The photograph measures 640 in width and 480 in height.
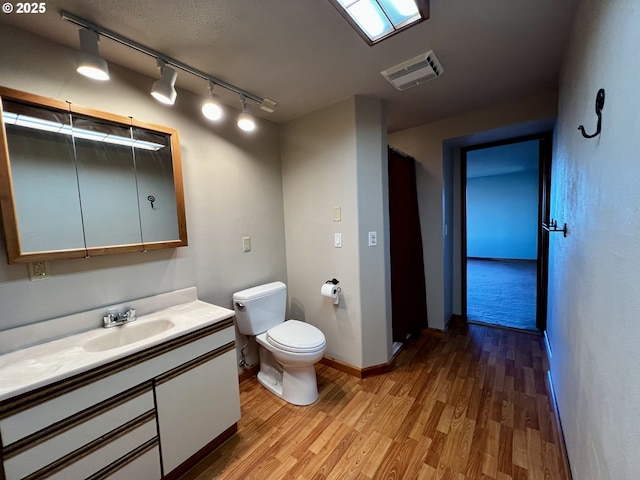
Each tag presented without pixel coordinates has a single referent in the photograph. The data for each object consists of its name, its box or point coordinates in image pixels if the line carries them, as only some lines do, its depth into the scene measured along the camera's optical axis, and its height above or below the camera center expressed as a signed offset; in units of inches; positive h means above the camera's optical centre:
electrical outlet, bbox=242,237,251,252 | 83.4 -5.7
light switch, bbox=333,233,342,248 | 83.0 -5.9
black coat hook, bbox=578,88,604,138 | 32.9 +13.6
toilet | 69.2 -32.7
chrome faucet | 54.1 -18.4
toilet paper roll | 81.7 -22.3
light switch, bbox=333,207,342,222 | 82.1 +2.6
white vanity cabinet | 35.2 -30.7
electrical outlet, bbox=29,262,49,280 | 47.1 -6.2
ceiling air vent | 59.8 +37.0
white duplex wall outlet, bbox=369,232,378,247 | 80.9 -5.8
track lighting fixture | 44.9 +35.6
